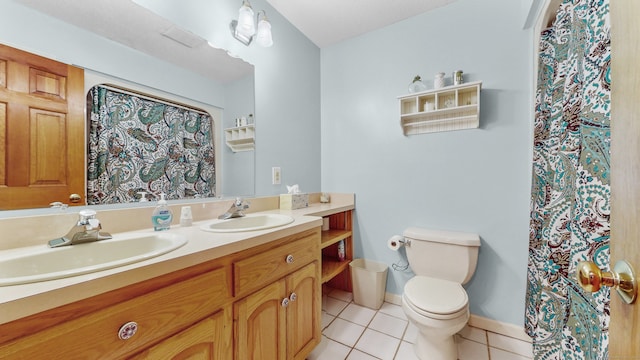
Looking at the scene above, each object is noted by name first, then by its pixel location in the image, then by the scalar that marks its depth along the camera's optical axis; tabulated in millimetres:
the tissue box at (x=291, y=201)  1750
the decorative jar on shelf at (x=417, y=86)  1731
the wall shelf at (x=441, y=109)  1573
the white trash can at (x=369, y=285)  1836
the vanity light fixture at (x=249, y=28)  1453
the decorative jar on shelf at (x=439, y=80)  1636
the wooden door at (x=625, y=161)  355
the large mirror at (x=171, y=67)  955
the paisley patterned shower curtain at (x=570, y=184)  613
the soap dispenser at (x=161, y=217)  1031
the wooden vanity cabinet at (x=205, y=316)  510
